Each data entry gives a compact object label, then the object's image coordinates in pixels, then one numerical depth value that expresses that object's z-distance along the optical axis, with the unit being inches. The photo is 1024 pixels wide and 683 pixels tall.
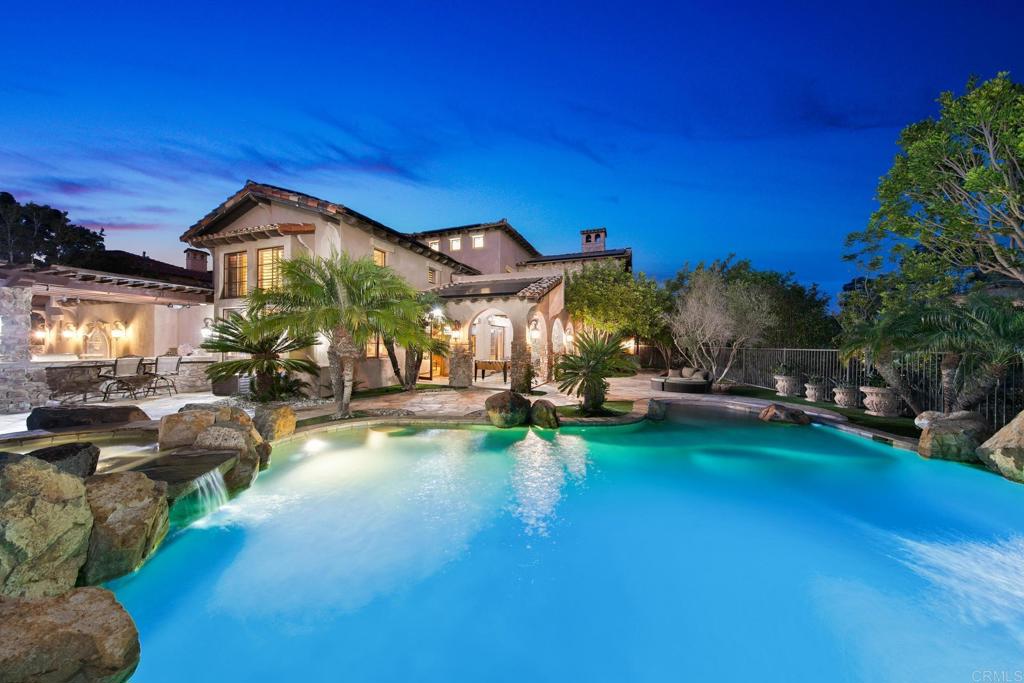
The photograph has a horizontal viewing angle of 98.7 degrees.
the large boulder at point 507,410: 435.5
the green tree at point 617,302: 863.1
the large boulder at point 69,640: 111.8
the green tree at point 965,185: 375.6
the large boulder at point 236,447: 276.4
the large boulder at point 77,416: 328.2
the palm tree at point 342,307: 430.6
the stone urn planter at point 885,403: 478.0
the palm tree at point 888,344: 407.8
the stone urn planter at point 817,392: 586.2
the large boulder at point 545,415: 438.3
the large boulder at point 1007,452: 297.6
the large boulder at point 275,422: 361.7
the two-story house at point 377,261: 612.7
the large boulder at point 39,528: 139.8
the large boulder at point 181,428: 291.4
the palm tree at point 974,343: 358.3
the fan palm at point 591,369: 474.6
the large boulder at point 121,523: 174.4
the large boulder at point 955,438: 335.0
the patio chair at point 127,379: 504.4
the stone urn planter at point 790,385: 638.5
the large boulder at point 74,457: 218.7
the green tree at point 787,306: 898.7
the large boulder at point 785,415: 466.3
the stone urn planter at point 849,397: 528.4
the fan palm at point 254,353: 516.1
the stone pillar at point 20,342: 422.9
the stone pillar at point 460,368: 677.3
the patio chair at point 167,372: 564.4
